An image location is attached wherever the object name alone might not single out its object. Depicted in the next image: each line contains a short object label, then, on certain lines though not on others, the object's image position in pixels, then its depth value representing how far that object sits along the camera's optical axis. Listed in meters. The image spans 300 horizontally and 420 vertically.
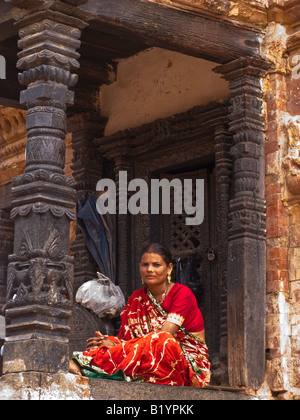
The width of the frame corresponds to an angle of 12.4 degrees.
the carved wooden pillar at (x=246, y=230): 10.50
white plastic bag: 12.57
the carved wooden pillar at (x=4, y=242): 16.36
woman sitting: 9.27
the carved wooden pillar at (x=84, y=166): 13.51
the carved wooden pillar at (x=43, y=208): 8.67
